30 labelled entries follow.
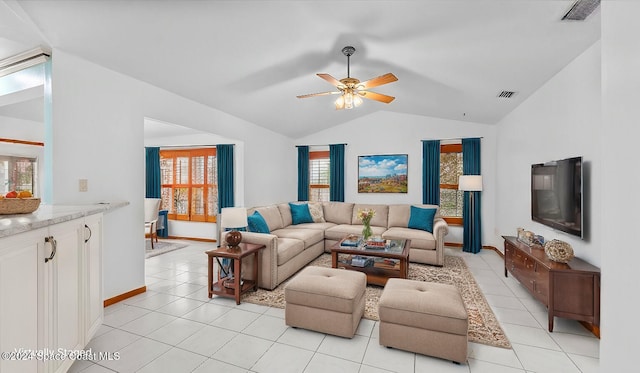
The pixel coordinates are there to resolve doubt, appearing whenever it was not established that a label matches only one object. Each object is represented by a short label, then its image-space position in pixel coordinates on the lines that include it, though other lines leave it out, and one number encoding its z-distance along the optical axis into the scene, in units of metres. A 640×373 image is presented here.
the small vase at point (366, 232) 4.20
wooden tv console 2.44
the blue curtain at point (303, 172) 6.79
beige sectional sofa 3.64
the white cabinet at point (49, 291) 1.31
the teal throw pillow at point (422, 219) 5.12
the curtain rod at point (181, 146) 6.42
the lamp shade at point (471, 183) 5.25
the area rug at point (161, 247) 5.29
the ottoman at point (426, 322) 2.11
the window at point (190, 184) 6.45
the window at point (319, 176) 6.81
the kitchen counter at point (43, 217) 1.29
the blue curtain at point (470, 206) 5.44
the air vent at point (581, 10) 1.95
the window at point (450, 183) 5.88
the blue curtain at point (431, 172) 5.84
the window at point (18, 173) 4.17
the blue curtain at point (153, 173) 6.61
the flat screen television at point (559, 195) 2.73
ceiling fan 2.88
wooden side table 3.18
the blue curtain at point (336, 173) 6.49
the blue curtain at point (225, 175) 5.89
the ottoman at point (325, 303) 2.46
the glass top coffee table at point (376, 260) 3.69
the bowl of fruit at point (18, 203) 1.63
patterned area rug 2.54
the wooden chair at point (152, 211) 5.87
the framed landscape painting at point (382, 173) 6.14
